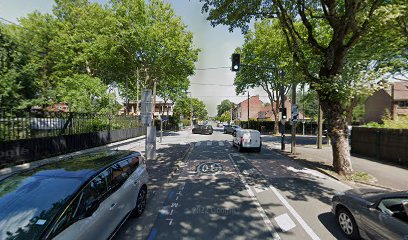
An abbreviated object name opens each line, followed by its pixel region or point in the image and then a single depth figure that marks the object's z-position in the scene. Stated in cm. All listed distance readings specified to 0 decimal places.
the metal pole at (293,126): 1485
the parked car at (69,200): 264
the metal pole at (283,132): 1630
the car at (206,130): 3478
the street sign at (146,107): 985
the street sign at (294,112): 1481
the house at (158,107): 6160
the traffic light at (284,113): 1642
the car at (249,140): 1505
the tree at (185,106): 5031
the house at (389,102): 3956
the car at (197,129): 3542
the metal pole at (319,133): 1680
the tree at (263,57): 2556
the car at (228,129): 3647
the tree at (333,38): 833
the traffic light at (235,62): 1255
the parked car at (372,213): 350
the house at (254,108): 6844
